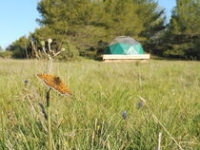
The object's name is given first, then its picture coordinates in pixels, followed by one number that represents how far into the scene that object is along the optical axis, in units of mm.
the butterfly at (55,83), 684
